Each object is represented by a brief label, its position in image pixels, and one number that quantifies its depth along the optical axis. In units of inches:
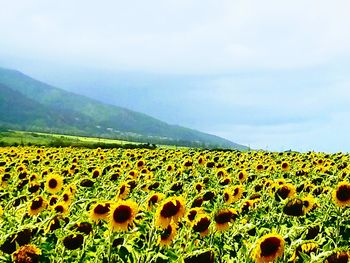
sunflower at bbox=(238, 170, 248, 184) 557.9
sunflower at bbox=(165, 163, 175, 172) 678.9
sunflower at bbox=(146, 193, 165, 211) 321.5
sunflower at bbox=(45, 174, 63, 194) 473.7
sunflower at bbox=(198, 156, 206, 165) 801.6
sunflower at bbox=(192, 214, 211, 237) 273.6
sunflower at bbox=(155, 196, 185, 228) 260.7
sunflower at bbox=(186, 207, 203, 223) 290.0
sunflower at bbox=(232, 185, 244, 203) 399.2
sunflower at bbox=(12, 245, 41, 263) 175.0
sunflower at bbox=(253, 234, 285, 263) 197.8
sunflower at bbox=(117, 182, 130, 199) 414.9
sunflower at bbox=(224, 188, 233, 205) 377.3
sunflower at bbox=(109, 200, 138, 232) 253.6
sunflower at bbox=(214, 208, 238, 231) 280.1
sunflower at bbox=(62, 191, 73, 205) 383.4
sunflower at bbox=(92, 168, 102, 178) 593.3
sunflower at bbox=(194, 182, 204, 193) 447.5
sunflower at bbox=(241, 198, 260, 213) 365.8
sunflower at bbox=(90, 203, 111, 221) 287.1
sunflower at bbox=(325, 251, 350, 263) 164.2
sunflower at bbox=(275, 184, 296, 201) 358.9
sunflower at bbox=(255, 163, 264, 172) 715.2
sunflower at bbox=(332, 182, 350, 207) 315.3
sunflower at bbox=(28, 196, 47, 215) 339.3
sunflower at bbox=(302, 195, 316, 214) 340.2
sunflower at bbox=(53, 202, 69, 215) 338.6
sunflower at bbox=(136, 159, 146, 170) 746.9
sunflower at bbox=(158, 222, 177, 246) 265.3
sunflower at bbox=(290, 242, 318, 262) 201.0
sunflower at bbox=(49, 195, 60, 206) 385.1
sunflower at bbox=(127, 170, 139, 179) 558.7
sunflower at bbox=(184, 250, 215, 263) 182.1
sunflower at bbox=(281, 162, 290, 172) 736.9
